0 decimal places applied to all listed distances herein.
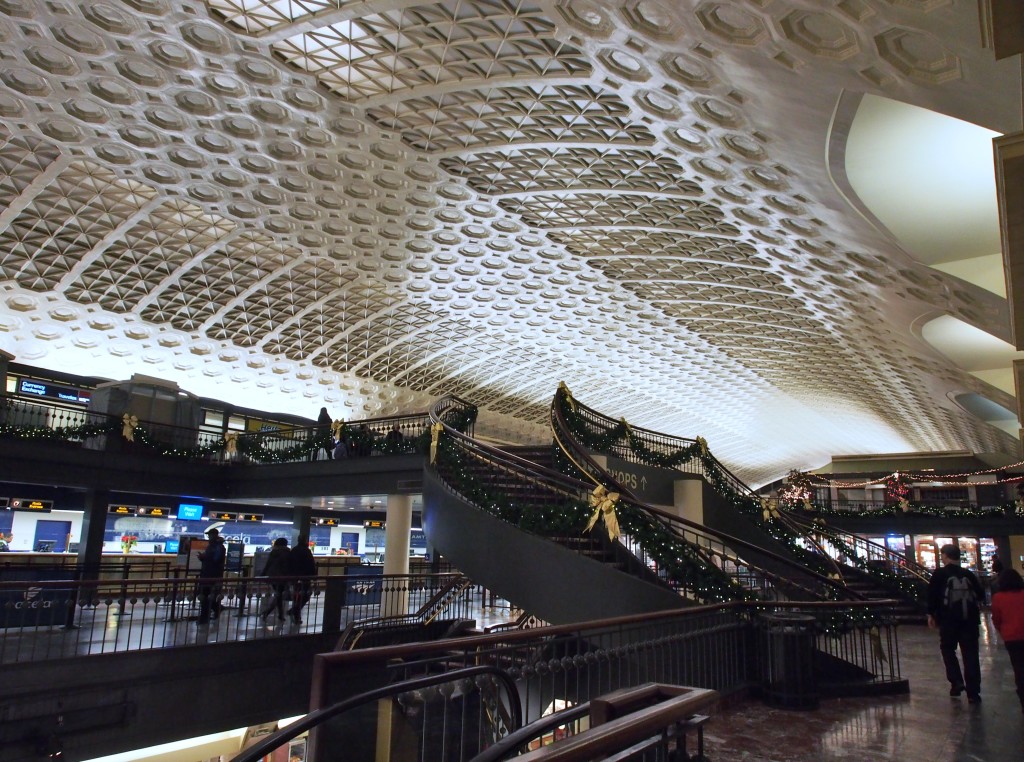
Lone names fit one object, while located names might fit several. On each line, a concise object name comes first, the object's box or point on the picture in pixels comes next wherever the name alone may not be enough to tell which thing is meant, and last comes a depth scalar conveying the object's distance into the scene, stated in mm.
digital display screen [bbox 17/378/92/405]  28750
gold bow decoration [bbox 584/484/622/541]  10016
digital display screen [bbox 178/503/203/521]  24297
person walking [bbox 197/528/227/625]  12469
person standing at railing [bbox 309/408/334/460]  19408
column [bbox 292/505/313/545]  24931
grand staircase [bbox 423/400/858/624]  9250
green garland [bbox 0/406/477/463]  16719
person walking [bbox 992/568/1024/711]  6375
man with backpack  7127
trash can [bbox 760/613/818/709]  6934
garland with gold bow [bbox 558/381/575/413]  16877
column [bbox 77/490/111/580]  17641
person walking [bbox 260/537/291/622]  14164
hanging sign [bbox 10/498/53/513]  20812
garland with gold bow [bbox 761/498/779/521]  17859
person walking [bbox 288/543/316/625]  13562
